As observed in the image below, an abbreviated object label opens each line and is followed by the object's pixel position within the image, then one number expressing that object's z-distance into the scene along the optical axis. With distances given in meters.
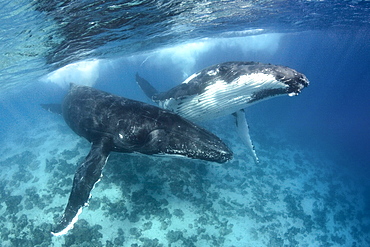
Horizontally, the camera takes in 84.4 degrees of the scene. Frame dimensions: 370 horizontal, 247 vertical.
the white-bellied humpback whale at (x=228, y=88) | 5.36
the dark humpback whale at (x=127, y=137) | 5.55
